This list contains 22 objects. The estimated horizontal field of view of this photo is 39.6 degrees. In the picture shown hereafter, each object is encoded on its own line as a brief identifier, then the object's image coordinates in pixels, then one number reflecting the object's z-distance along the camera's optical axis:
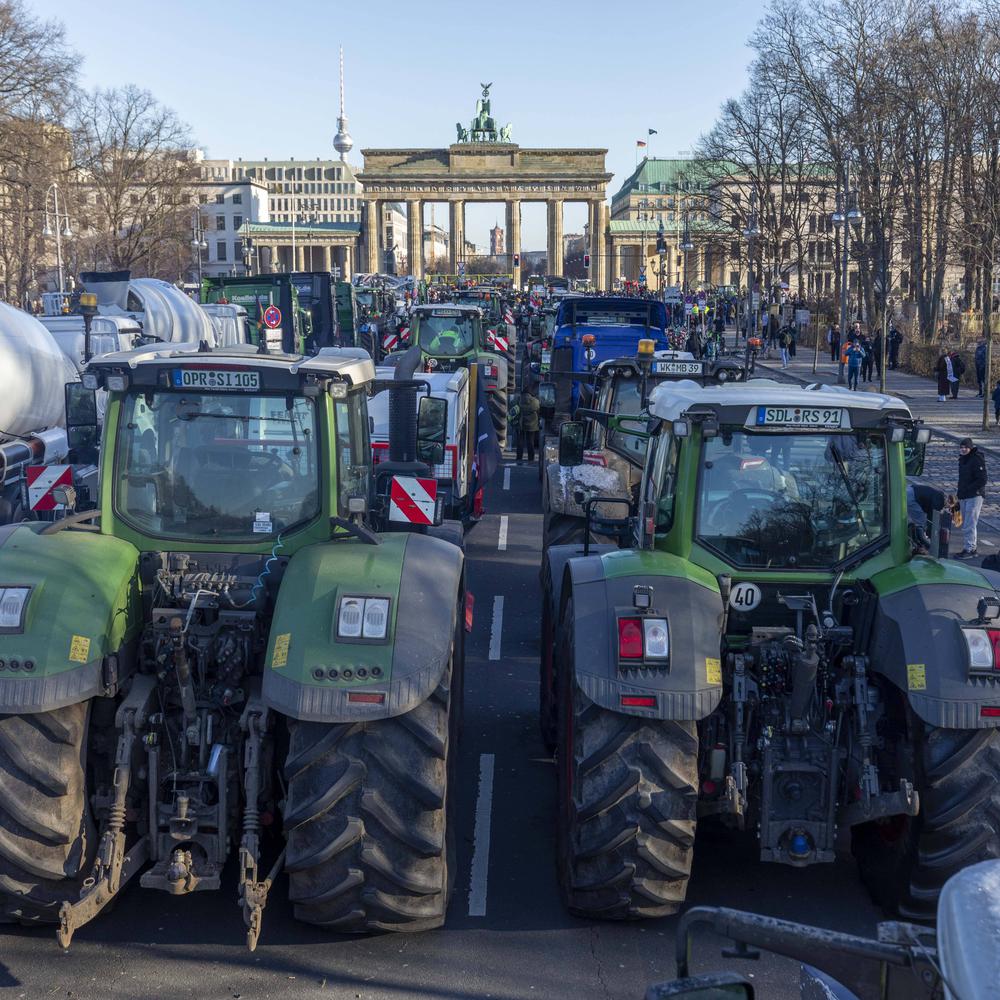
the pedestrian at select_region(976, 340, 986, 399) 34.31
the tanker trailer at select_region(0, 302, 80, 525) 14.98
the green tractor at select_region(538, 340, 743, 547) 12.01
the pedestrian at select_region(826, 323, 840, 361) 43.19
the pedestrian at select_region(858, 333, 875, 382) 40.83
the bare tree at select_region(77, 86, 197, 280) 70.25
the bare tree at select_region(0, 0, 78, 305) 42.28
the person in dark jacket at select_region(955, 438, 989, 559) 16.83
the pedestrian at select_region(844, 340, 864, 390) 35.19
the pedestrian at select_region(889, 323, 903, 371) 46.19
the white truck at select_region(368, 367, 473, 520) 15.38
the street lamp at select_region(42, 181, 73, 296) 54.06
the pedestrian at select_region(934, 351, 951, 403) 34.38
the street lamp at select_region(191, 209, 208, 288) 80.62
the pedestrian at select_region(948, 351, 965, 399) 34.88
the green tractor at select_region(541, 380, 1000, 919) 5.86
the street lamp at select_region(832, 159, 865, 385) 35.59
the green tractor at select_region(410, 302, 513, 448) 25.36
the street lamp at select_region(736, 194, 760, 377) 47.19
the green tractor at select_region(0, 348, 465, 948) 5.63
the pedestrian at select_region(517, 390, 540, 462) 23.80
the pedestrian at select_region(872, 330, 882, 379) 40.92
